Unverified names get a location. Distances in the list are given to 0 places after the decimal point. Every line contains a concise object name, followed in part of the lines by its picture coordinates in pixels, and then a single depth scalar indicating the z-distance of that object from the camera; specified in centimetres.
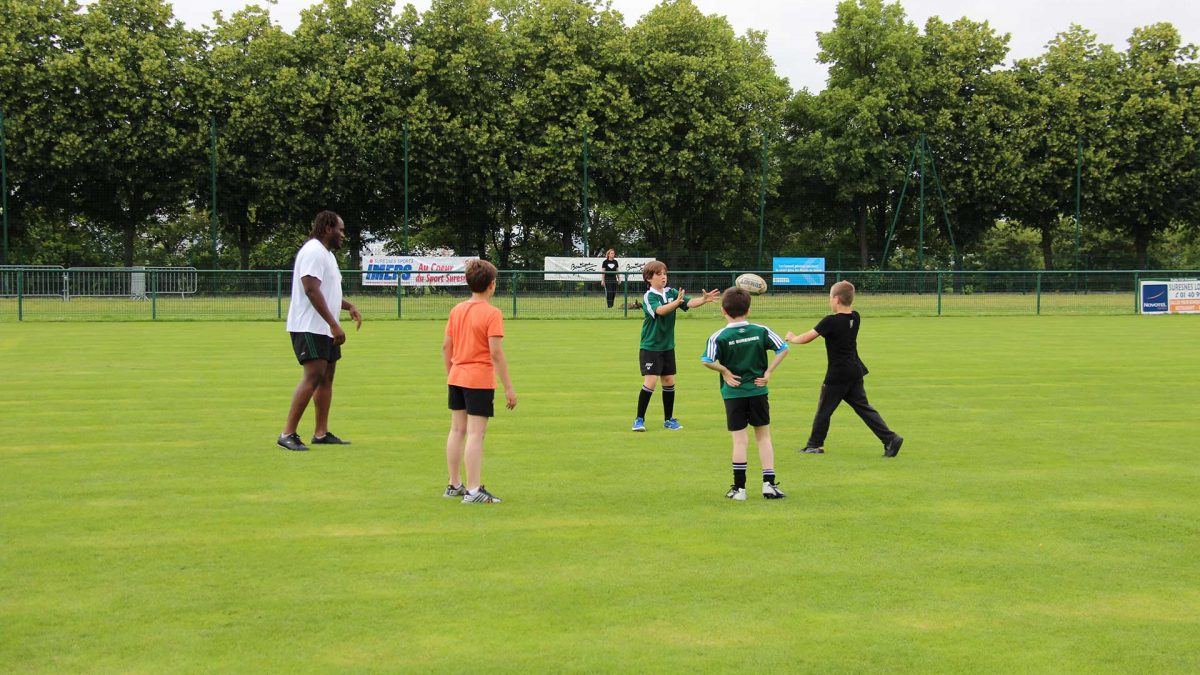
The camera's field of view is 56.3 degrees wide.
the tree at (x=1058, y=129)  5566
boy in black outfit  891
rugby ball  1284
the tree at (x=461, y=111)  4822
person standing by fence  3231
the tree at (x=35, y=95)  4406
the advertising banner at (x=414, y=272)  3225
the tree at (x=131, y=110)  4503
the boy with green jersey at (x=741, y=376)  718
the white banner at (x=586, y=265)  3992
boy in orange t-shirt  688
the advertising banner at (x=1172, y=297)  3334
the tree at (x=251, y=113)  4650
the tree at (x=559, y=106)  4938
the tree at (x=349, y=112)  4719
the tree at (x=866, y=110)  5597
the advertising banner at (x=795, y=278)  3566
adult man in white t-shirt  884
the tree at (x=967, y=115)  5572
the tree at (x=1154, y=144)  5609
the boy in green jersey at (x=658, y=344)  1048
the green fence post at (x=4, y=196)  3941
